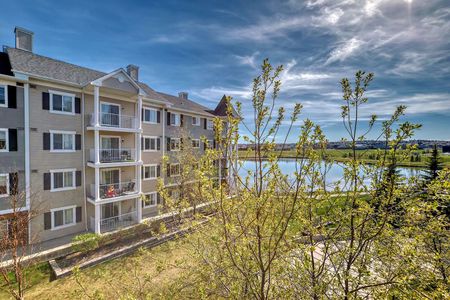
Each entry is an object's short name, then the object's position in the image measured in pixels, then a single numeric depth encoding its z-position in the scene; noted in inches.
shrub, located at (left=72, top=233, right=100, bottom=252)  454.9
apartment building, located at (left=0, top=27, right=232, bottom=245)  464.1
